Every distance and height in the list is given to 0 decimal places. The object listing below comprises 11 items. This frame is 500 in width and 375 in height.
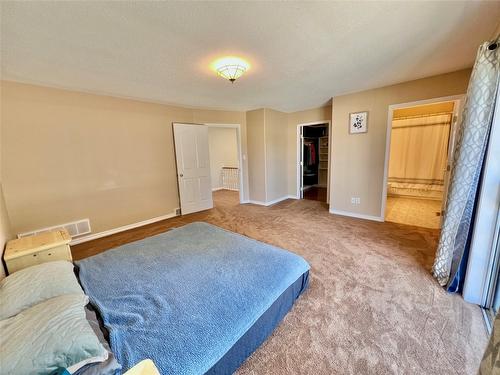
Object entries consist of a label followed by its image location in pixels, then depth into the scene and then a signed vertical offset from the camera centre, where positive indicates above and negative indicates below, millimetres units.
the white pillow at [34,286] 1004 -679
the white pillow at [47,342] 695 -675
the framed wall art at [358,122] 3568 +550
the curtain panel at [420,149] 4633 +31
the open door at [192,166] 4216 -164
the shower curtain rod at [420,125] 4524 +599
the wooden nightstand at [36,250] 1621 -719
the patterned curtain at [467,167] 1536 -152
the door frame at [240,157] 4824 -3
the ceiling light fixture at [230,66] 2201 +1046
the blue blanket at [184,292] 963 -859
